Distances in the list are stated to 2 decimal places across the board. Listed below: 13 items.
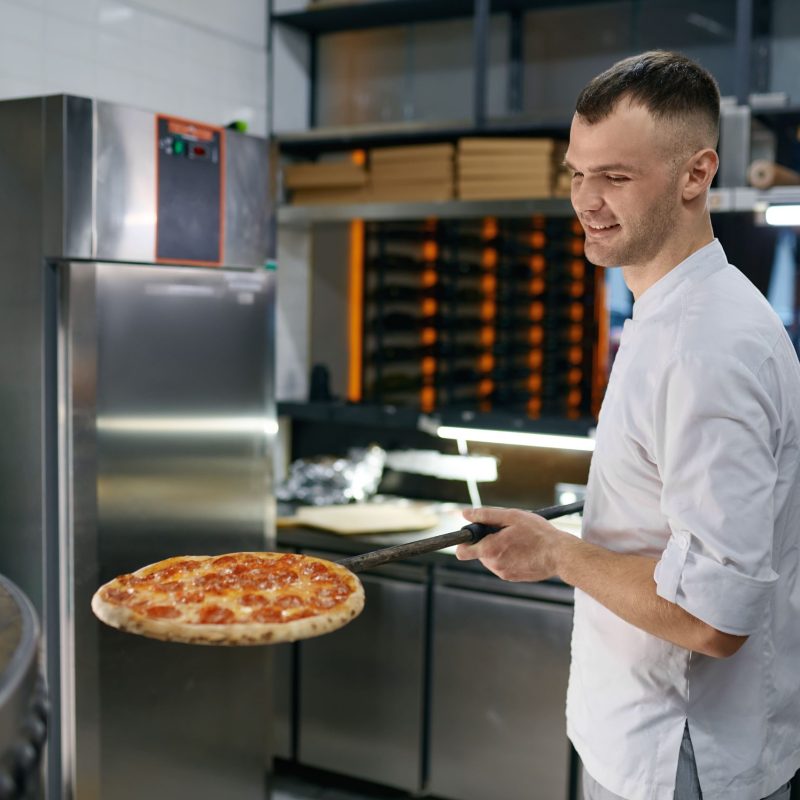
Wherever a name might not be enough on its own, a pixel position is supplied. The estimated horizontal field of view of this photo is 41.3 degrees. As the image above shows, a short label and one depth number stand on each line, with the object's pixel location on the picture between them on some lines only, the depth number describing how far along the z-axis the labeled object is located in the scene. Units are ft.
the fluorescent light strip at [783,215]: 9.77
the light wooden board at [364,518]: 11.61
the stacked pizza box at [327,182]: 13.07
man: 4.45
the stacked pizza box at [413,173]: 12.39
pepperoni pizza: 4.86
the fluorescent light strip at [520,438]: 12.16
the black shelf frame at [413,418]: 12.11
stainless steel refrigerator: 8.27
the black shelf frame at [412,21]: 12.36
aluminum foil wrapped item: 13.14
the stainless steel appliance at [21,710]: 2.98
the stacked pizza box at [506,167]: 11.81
